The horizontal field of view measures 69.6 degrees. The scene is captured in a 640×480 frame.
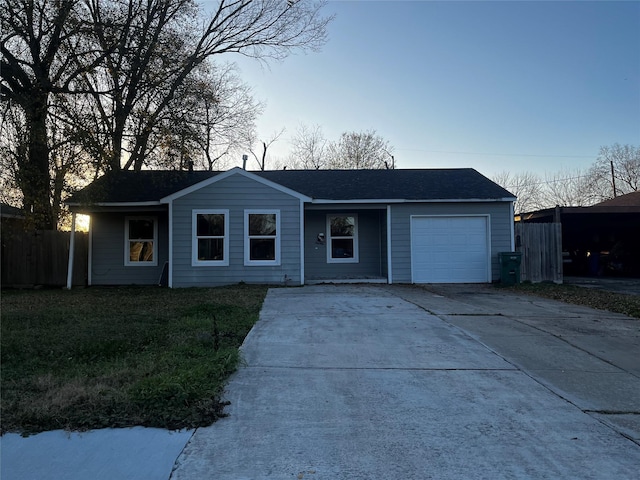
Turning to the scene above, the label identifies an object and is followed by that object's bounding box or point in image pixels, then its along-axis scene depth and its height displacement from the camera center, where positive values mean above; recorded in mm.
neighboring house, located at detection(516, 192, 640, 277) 17406 +982
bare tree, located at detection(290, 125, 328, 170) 36469 +7877
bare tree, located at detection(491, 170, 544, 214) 39812 +5523
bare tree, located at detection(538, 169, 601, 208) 40781 +5510
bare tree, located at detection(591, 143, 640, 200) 40406 +7221
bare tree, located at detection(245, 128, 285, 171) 34956 +7752
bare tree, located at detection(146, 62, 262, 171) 12812 +3836
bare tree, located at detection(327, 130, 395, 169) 36281 +8402
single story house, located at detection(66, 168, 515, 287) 13742 +1051
